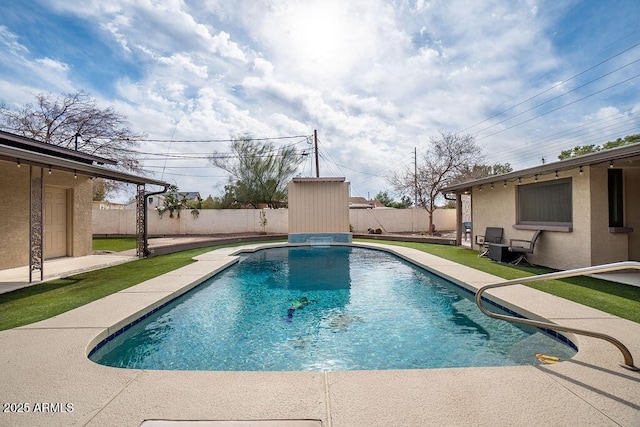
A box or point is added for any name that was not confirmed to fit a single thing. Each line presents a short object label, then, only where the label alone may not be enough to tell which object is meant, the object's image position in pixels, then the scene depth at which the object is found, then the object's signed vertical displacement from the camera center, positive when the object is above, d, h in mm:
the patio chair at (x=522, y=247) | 7449 -818
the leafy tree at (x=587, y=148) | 24703 +6004
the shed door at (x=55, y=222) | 8453 -63
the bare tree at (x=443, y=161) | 19188 +3626
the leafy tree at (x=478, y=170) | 20052 +3546
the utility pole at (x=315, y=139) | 19272 +5111
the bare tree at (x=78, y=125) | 15211 +5101
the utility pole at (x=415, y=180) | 20094 +2490
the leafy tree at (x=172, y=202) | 17484 +989
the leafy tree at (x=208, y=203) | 22627 +1201
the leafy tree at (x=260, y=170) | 20734 +3424
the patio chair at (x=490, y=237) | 9094 -642
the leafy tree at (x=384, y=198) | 40938 +2761
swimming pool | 3379 -1595
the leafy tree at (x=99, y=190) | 17689 +1987
